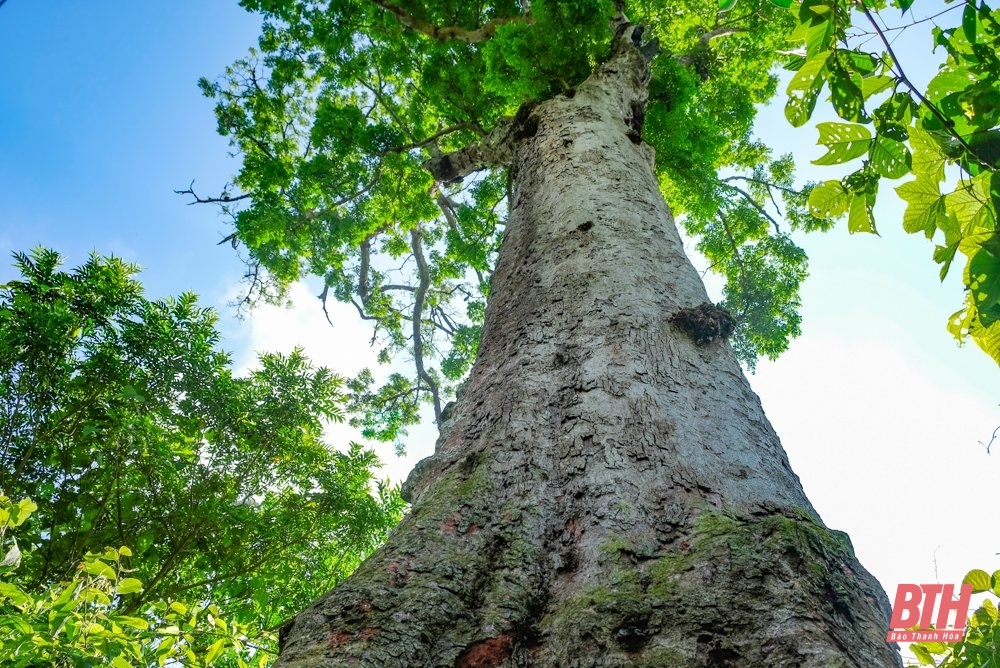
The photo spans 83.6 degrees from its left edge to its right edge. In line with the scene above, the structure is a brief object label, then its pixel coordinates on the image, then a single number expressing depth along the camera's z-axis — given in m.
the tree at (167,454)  3.75
